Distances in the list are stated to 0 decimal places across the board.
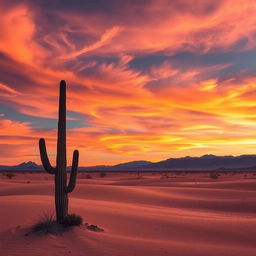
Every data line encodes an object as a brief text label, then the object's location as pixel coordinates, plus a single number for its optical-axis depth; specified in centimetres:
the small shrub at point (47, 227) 1031
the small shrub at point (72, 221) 1102
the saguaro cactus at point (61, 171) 1127
